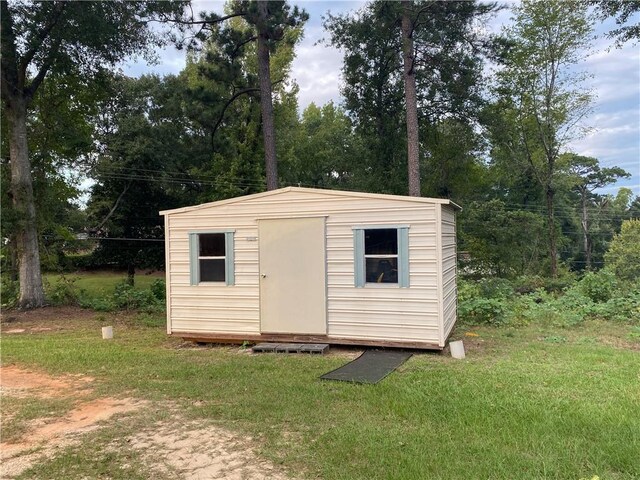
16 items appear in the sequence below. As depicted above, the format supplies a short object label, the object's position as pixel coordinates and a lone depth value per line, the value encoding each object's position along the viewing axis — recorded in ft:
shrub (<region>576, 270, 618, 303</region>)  33.81
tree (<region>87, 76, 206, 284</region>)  65.51
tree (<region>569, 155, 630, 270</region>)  123.95
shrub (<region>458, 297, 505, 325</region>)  27.35
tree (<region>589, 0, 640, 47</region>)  34.12
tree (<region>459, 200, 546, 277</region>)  66.64
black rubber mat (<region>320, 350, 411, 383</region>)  16.14
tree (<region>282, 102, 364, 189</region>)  80.39
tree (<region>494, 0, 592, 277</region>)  62.80
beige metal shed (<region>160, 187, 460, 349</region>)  19.67
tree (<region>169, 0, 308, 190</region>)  39.50
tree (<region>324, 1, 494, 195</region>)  41.91
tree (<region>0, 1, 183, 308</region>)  33.45
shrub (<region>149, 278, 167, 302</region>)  42.03
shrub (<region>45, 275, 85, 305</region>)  38.93
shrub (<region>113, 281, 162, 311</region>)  36.96
